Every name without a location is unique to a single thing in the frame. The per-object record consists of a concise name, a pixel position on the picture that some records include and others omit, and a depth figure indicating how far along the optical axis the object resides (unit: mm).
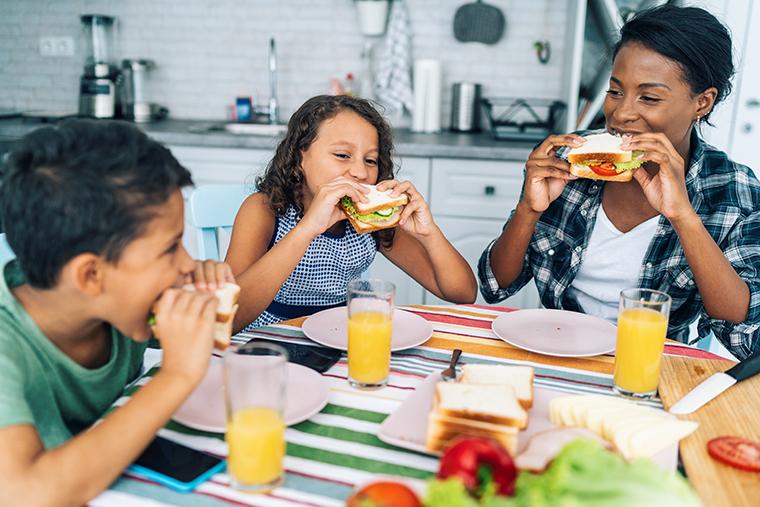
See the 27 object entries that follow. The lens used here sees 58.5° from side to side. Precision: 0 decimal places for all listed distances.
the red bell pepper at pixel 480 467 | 654
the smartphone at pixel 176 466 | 816
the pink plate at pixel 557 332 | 1272
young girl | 1642
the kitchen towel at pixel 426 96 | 3277
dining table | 799
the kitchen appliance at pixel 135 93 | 3426
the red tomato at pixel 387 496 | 626
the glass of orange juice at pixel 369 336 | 1097
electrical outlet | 3646
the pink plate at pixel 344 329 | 1264
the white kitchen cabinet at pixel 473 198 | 2863
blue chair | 1920
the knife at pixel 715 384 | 1041
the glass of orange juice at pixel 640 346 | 1090
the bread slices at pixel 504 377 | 993
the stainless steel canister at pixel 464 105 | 3295
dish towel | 3322
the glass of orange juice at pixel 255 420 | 794
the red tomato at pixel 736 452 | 857
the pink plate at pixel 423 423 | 881
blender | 3367
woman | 1523
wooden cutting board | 818
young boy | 790
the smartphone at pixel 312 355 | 1166
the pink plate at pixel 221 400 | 942
